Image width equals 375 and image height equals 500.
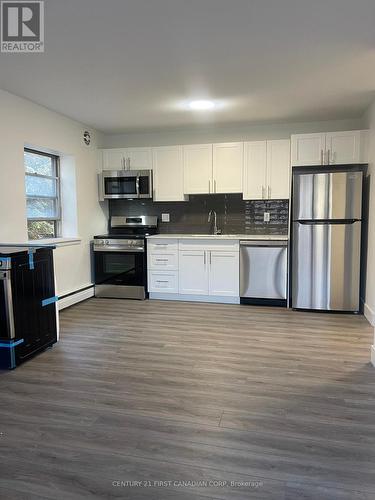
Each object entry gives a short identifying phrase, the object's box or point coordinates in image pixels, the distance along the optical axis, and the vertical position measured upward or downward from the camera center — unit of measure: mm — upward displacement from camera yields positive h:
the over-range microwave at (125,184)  5289 +533
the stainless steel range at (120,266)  5168 -626
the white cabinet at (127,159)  5352 +906
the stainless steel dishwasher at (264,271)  4695 -646
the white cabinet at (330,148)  4480 +872
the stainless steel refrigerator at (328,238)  4305 -216
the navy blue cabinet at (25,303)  2830 -669
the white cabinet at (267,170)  4840 +664
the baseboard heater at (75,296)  4657 -996
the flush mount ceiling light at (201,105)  4035 +1287
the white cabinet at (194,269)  4879 -652
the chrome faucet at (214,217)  5398 +49
